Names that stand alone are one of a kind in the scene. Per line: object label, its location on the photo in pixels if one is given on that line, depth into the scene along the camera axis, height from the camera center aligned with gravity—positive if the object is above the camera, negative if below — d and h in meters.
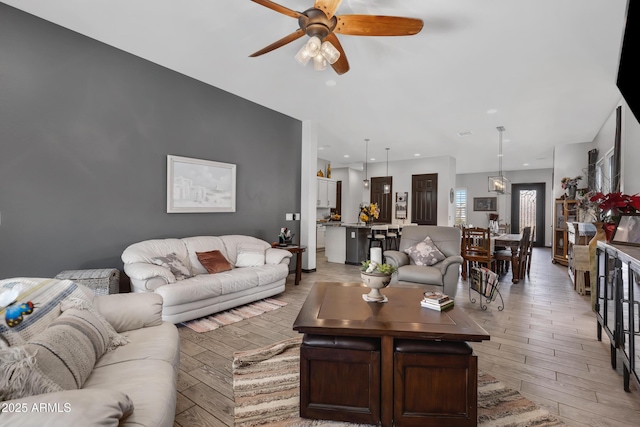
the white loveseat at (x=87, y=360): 0.88 -0.63
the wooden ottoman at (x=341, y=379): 1.67 -0.97
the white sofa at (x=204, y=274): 3.04 -0.80
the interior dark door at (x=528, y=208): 10.66 +0.17
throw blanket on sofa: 1.24 -0.49
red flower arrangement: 2.58 +0.09
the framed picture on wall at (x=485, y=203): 11.45 +0.34
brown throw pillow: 3.76 -0.69
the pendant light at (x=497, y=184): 6.63 +0.64
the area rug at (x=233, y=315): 3.16 -1.25
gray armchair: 3.67 -0.65
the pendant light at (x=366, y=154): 7.30 +1.68
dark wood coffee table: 1.62 -0.67
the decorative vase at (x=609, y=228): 2.82 -0.14
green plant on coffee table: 2.06 -0.41
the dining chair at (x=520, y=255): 5.23 -0.77
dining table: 5.24 -0.63
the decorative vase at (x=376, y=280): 2.05 -0.49
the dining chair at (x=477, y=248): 4.94 -0.62
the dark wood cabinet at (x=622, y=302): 1.85 -0.65
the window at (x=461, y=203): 12.12 +0.36
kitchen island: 6.72 -0.77
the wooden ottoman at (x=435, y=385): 1.60 -0.95
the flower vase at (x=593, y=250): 3.30 -0.44
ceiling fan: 2.20 +1.44
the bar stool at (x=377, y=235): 6.64 -0.55
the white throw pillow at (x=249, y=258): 4.20 -0.70
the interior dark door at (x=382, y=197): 9.68 +0.46
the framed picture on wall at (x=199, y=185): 3.98 +0.34
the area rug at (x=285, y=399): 1.73 -1.24
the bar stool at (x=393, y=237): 6.93 -0.62
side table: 4.86 -0.77
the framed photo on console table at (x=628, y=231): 2.38 -0.14
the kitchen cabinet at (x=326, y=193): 8.77 +0.54
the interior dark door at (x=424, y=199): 8.78 +0.38
